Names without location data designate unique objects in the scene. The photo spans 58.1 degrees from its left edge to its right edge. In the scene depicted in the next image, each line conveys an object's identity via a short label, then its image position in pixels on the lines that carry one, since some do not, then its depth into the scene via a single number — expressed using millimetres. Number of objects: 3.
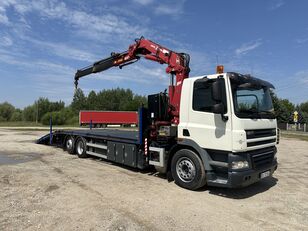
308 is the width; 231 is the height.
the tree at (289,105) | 97869
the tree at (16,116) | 87094
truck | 6008
